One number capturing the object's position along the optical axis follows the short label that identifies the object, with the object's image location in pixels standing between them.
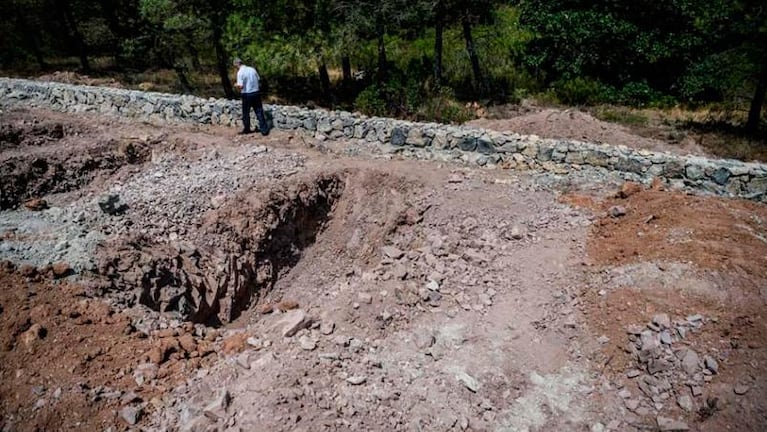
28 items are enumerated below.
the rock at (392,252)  8.28
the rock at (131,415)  4.98
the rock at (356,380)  5.73
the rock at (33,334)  5.53
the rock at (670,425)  5.05
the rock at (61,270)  6.54
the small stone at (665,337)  5.84
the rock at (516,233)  8.08
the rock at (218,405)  5.13
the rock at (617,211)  8.05
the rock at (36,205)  8.42
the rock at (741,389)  5.10
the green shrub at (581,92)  17.55
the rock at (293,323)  6.48
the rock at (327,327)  6.57
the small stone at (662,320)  5.96
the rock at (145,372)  5.46
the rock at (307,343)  6.18
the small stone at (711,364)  5.43
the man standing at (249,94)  10.60
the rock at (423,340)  6.46
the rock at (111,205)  8.12
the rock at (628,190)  8.45
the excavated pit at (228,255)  7.06
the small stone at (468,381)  5.80
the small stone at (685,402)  5.25
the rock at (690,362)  5.52
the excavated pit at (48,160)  9.41
